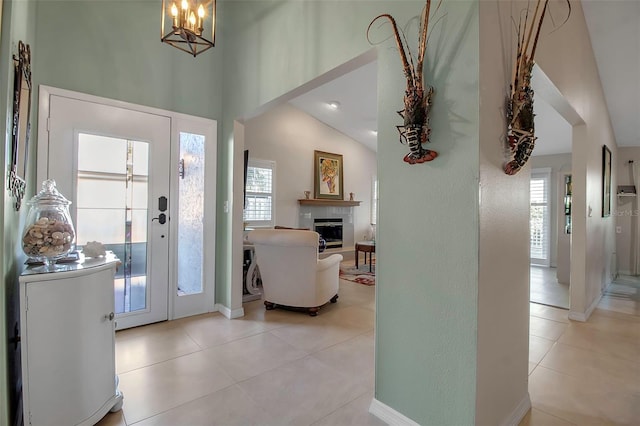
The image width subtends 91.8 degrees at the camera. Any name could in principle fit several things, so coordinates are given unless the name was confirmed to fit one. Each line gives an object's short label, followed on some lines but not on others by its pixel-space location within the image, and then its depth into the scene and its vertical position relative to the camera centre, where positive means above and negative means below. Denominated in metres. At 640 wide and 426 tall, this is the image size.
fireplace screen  6.91 -0.39
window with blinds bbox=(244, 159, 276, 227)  5.83 +0.34
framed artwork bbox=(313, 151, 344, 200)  6.84 +0.83
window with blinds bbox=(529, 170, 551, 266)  6.60 -0.03
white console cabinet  1.46 -0.67
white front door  2.70 +0.23
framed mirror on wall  1.56 +0.49
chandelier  1.76 +1.12
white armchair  3.36 -0.63
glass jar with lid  1.61 -0.11
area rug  5.15 -1.12
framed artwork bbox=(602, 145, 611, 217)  4.23 +0.49
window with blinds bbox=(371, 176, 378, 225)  8.11 +0.34
